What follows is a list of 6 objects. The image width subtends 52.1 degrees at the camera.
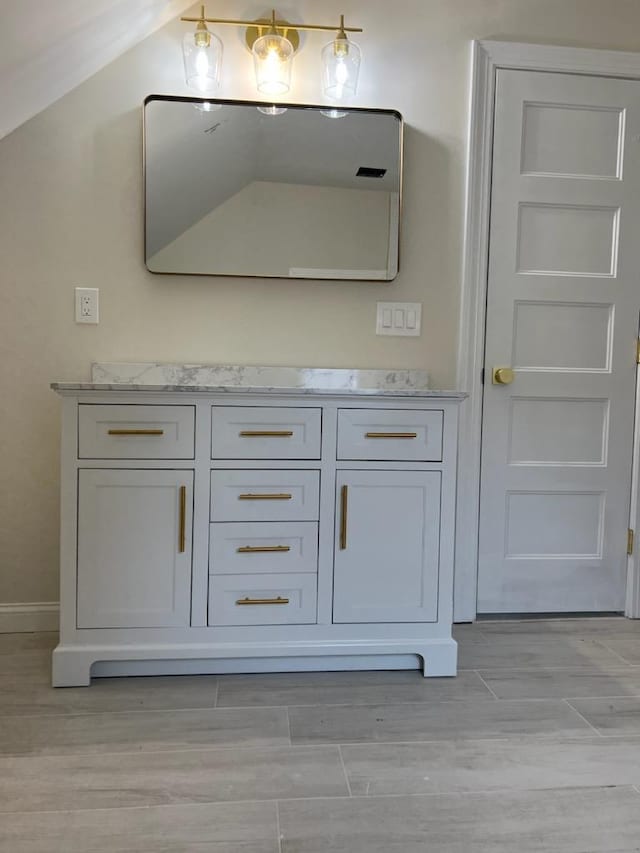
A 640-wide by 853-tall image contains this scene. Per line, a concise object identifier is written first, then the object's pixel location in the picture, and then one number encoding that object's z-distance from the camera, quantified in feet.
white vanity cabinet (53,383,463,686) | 5.90
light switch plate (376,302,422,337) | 7.53
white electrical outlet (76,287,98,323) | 7.13
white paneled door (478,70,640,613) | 7.62
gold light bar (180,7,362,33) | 6.92
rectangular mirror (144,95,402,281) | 7.06
